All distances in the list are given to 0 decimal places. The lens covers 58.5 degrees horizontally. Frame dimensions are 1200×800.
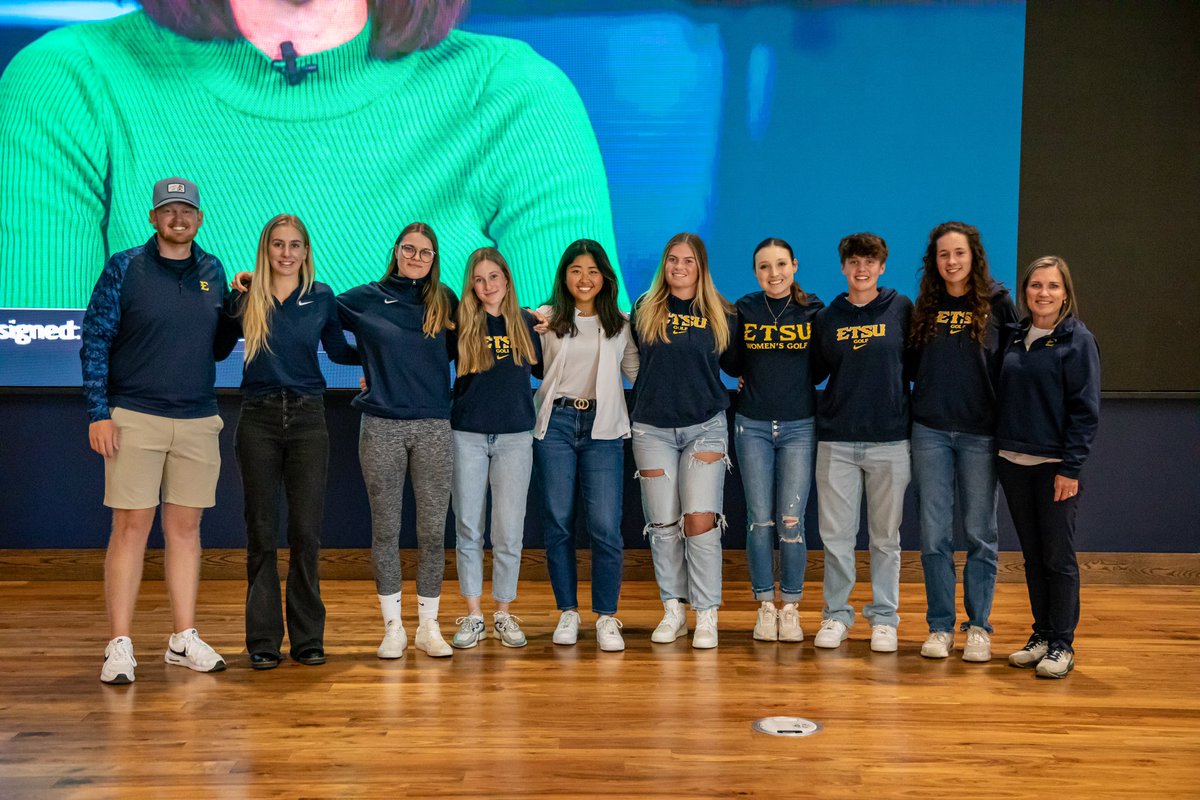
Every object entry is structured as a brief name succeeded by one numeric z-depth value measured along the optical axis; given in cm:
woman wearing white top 376
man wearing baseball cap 334
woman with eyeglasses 357
